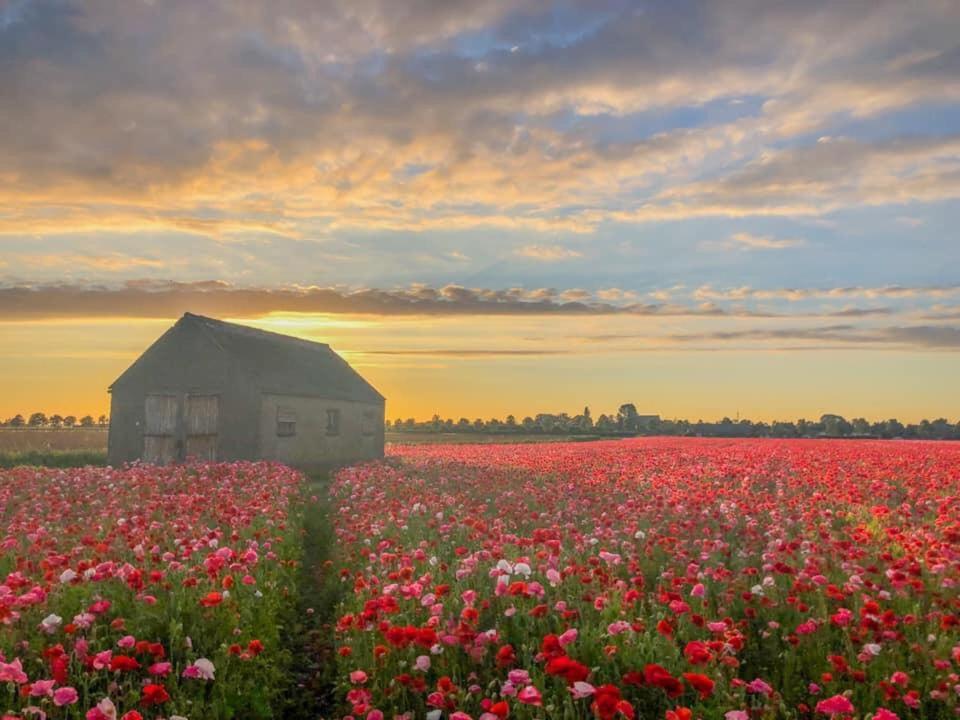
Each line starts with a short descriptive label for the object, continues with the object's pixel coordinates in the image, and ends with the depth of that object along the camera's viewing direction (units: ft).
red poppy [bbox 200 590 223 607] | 21.63
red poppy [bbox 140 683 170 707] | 16.84
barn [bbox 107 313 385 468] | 100.83
